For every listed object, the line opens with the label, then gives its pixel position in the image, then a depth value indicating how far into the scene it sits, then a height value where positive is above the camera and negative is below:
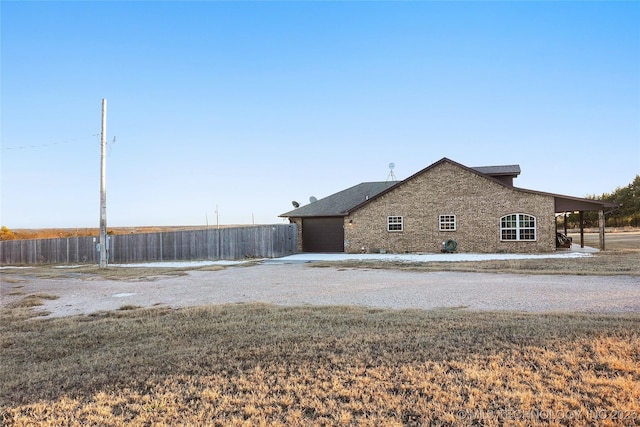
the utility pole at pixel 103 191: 18.58 +1.70
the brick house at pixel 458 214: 22.16 +0.44
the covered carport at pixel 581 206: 21.03 +0.71
